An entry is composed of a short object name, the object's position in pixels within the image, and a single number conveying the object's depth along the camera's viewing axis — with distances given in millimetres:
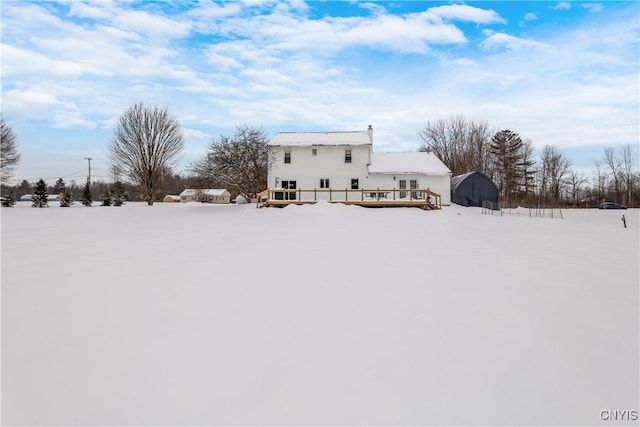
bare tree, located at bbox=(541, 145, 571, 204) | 47625
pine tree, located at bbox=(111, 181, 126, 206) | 32812
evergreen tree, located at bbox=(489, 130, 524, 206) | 45750
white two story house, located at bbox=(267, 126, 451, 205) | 27938
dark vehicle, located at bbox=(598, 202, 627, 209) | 33125
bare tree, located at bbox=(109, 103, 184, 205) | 32844
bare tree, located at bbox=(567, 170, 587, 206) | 47566
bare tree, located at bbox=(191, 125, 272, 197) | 29359
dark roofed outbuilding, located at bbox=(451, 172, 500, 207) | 31312
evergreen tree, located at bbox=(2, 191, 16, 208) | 28453
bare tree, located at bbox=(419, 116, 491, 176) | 44969
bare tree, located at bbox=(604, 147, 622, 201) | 44812
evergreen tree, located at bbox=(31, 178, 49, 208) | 28938
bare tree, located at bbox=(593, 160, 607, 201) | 46906
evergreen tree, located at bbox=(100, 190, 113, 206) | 32281
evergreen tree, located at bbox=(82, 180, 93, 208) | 32750
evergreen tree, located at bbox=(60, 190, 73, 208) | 29886
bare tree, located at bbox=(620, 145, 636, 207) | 42938
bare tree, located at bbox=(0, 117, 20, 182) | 31688
